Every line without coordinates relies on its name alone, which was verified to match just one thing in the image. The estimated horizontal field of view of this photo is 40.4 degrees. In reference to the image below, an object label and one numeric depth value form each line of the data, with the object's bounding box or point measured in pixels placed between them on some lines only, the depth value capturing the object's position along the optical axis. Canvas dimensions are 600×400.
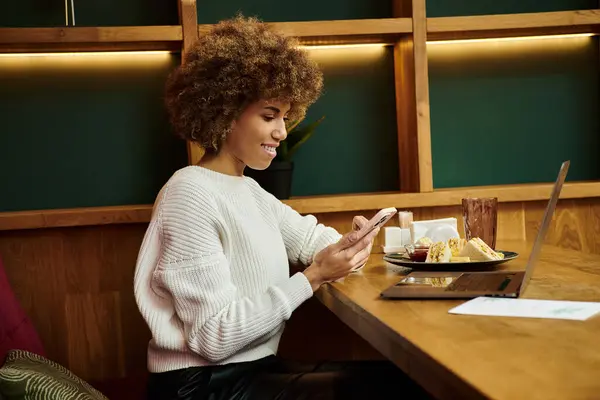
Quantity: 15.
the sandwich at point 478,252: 2.01
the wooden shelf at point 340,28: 2.75
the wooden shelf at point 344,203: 2.61
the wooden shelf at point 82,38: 2.63
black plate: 1.98
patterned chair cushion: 1.44
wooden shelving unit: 2.64
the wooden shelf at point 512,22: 2.82
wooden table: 0.97
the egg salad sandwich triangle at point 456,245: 2.09
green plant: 2.76
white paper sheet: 1.36
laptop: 1.55
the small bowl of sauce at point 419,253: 2.11
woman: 1.80
